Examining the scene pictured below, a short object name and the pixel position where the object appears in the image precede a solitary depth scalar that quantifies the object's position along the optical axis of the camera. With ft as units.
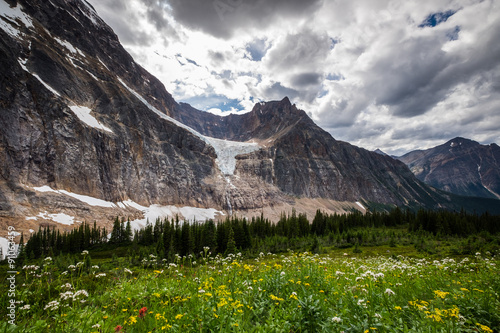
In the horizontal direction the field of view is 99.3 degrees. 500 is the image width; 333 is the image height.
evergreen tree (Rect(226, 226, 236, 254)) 165.56
